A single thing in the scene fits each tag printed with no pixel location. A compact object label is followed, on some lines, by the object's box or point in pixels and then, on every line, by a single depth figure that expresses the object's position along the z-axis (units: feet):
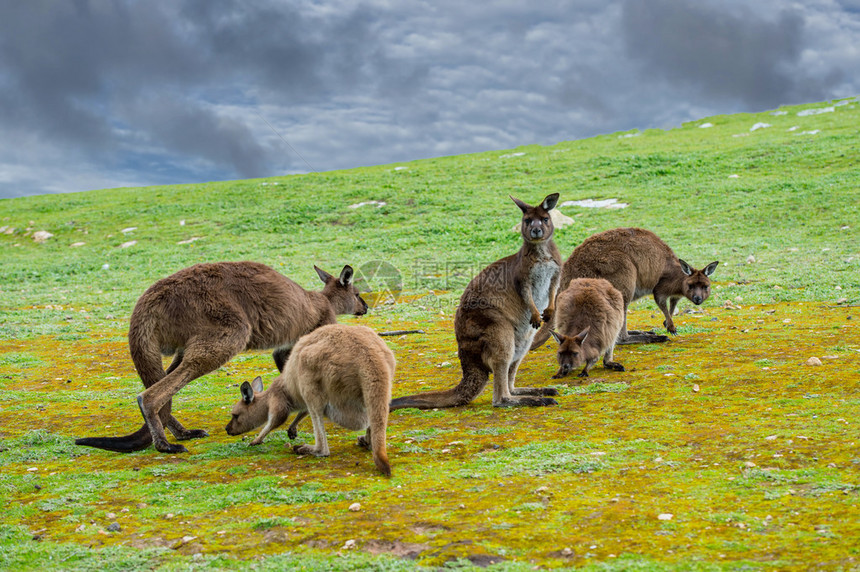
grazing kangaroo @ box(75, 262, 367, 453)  20.57
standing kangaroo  23.47
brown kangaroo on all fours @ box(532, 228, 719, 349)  32.91
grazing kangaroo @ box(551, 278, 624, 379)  26.63
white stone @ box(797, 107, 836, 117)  139.85
